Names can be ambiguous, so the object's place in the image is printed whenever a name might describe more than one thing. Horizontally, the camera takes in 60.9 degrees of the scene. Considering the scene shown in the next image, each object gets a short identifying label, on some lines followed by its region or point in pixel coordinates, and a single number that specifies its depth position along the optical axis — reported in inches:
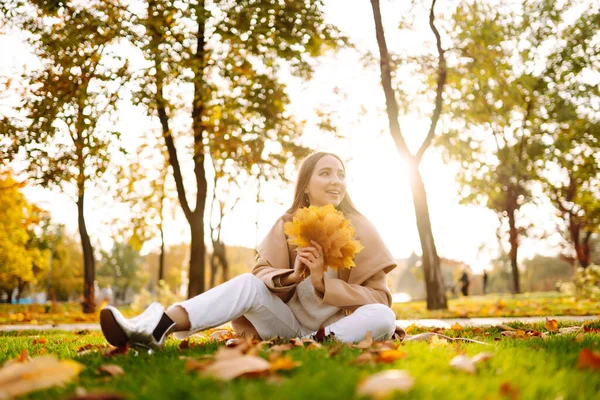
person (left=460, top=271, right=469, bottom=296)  1472.9
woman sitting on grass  128.3
